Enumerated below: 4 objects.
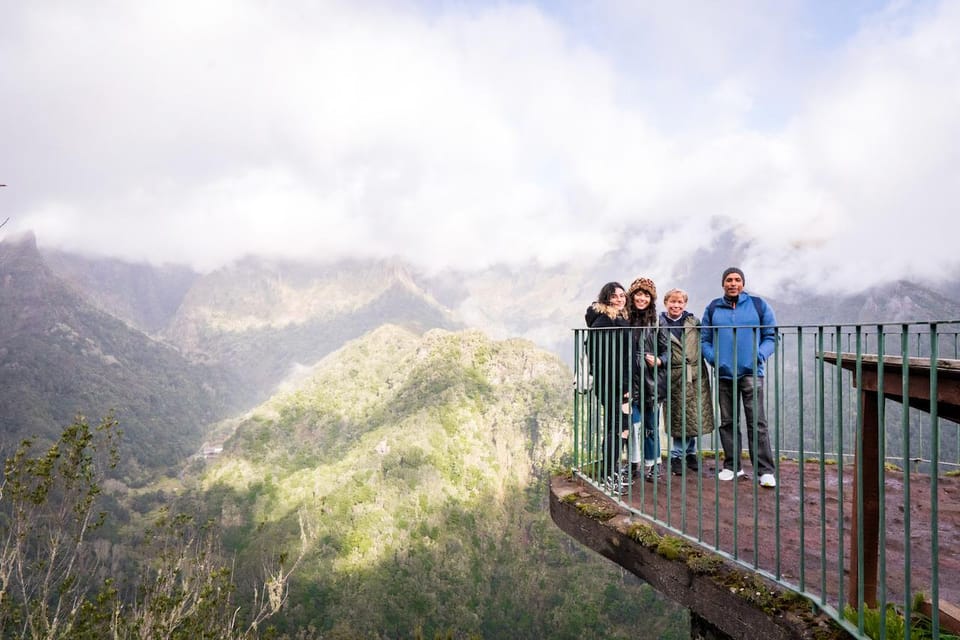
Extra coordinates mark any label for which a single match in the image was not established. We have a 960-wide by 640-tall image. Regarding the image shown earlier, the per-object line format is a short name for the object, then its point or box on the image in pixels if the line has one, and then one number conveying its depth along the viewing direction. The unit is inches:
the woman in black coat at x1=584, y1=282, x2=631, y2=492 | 177.8
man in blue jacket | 189.6
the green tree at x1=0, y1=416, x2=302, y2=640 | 365.1
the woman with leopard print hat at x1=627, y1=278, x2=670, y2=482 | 192.8
